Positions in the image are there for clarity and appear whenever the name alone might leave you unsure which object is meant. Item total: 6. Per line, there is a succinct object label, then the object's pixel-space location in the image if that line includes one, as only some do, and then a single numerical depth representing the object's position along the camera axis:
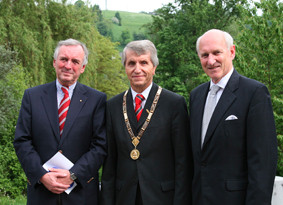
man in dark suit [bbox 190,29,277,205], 2.95
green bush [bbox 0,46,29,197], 14.35
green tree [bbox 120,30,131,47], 118.94
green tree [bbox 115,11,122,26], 152.81
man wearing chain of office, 3.54
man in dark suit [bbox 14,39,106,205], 3.66
